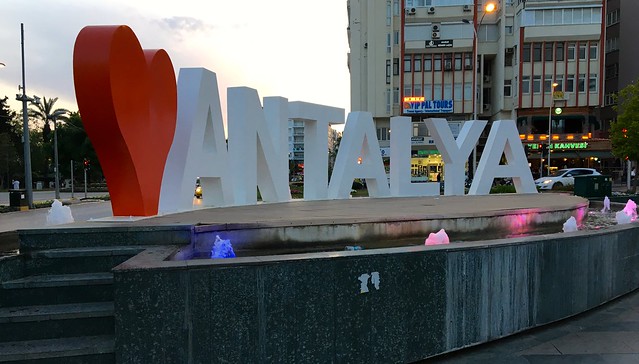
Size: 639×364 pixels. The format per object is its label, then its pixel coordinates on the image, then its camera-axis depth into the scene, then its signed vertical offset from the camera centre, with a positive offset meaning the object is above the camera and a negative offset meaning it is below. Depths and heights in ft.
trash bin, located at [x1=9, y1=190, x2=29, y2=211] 69.36 -5.91
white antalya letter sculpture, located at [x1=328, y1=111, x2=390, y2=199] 45.03 +0.72
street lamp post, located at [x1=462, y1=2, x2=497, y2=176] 150.06 +37.24
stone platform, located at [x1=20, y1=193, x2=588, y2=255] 17.47 -3.49
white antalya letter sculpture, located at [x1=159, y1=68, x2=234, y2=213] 28.71 +1.02
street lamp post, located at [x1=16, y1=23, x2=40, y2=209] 71.67 +3.74
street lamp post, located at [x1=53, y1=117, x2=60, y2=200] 104.68 -5.00
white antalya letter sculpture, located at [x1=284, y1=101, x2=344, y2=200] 43.78 +1.53
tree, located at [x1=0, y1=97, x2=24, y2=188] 169.58 +7.22
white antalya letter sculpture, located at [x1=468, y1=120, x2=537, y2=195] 52.60 +0.31
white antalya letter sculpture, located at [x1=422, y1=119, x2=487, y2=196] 50.14 +1.91
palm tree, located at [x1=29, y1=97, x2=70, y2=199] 220.23 +26.11
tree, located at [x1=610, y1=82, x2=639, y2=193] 88.38 +6.77
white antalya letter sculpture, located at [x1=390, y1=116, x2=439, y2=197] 49.85 -0.04
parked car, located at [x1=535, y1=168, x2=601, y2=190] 99.66 -4.24
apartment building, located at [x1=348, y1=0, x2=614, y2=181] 152.05 +35.44
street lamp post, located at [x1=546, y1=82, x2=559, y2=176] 149.07 +24.11
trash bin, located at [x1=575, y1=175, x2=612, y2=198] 62.34 -3.37
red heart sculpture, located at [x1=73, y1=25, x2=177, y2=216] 20.70 +2.91
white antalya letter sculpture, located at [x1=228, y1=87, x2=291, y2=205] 35.27 +1.44
